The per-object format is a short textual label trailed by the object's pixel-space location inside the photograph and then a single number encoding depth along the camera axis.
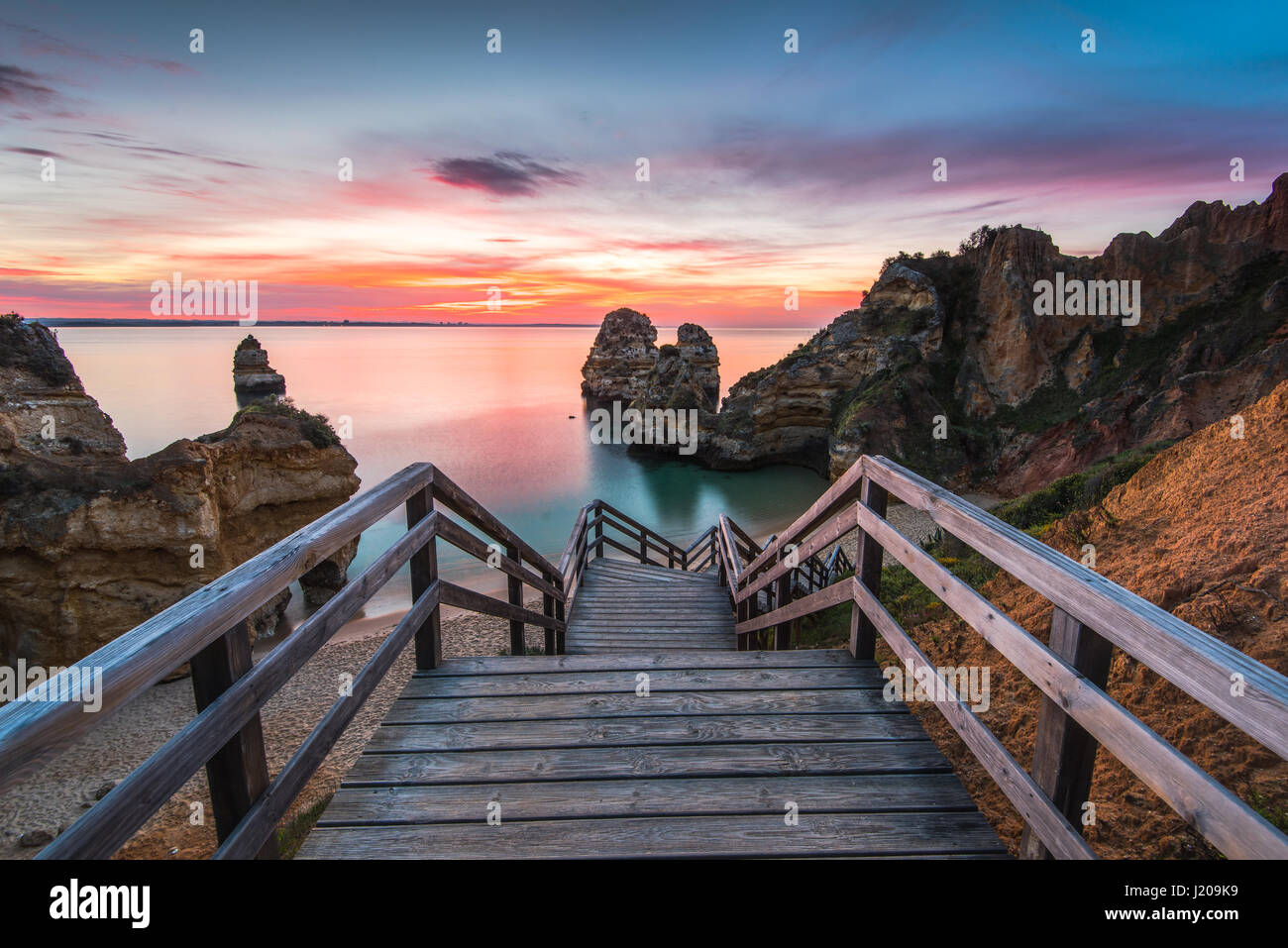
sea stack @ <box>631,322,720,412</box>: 38.69
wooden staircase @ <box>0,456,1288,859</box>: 1.33
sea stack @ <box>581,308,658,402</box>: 67.56
